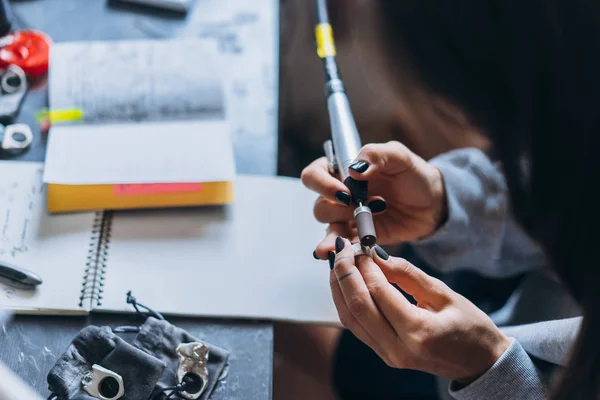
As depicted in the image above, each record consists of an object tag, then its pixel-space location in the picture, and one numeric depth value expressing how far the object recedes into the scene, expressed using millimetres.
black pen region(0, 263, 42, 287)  555
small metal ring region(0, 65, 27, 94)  698
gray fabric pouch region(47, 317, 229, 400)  498
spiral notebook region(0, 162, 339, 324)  564
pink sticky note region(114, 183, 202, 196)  632
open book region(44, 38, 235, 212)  632
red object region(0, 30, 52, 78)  711
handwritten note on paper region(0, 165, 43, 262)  591
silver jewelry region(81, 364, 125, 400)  499
